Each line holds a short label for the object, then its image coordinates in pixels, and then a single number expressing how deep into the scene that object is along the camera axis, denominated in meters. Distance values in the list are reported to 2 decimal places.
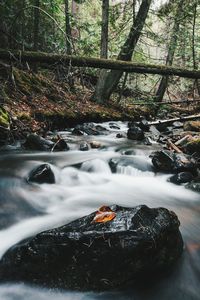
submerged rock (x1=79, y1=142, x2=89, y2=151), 5.84
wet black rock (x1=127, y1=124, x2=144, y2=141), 7.14
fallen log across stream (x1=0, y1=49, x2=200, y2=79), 5.61
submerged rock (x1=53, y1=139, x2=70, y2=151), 5.57
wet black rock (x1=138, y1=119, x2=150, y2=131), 7.91
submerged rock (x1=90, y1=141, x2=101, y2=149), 6.20
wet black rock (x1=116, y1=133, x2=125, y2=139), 7.32
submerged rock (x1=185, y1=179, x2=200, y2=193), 4.08
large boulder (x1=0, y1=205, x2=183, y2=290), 2.14
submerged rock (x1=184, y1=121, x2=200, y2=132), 7.24
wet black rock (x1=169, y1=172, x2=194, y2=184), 4.40
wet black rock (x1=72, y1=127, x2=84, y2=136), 7.01
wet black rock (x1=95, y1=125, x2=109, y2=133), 7.73
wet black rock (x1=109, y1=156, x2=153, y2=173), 5.00
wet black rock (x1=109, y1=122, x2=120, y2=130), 8.32
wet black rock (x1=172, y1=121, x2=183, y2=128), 8.49
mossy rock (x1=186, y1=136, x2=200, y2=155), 5.44
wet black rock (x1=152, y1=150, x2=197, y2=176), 4.60
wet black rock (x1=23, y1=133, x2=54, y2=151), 5.36
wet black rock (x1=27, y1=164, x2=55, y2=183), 3.99
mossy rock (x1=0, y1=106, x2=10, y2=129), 5.06
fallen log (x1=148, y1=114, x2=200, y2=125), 6.78
